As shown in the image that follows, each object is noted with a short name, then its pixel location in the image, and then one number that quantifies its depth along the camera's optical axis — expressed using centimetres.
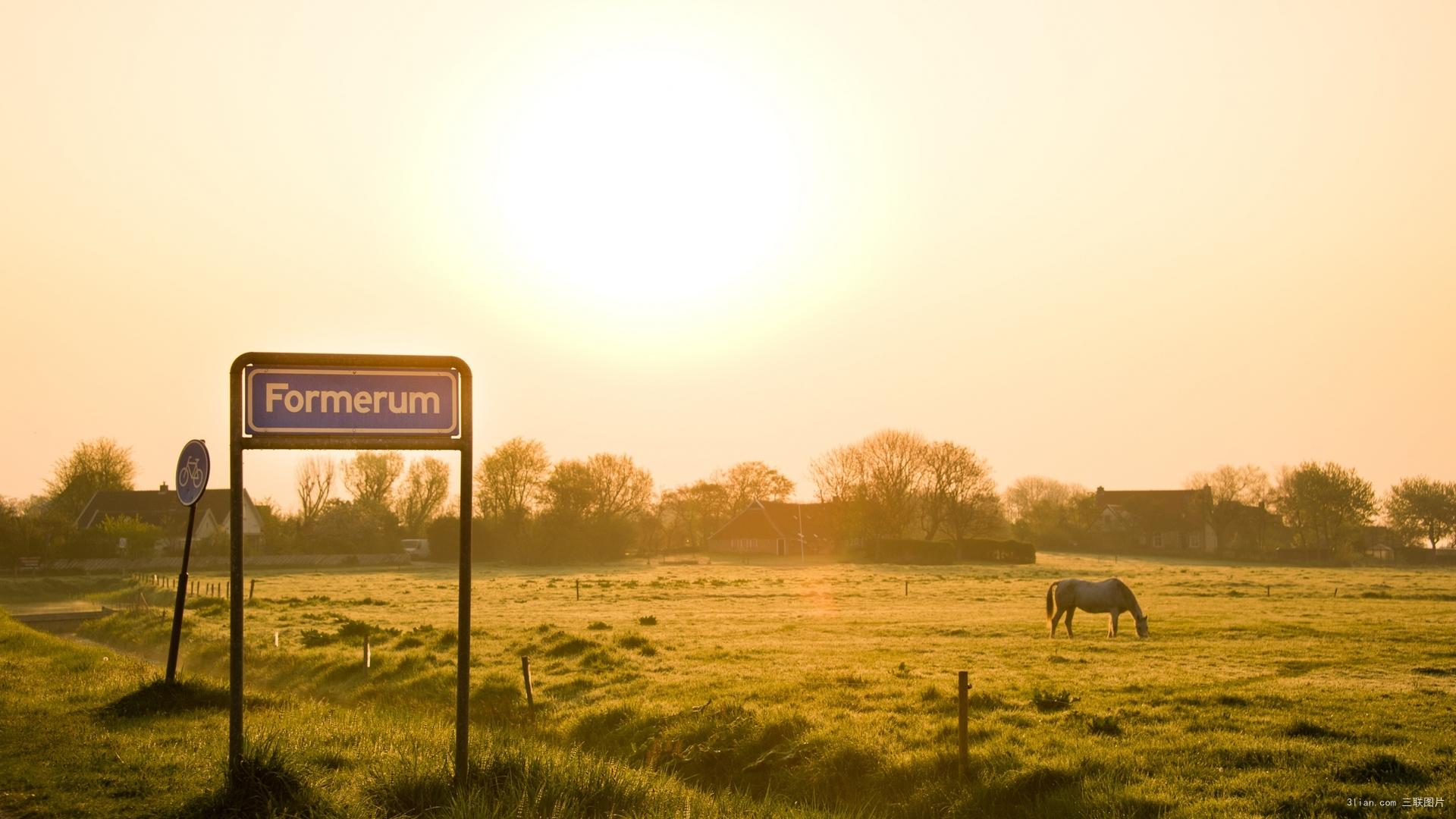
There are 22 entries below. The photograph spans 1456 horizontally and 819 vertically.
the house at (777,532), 11656
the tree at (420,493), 12031
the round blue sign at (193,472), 1505
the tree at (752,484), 13425
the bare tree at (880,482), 10038
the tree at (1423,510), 11394
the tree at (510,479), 10750
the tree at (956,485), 10375
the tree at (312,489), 11044
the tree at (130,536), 8225
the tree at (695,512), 13275
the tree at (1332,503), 10338
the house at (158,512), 9919
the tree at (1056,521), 12006
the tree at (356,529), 9912
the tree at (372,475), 11512
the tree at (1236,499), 11731
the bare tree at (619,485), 10650
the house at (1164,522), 12581
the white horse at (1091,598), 3092
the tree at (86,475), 10069
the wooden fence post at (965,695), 1236
